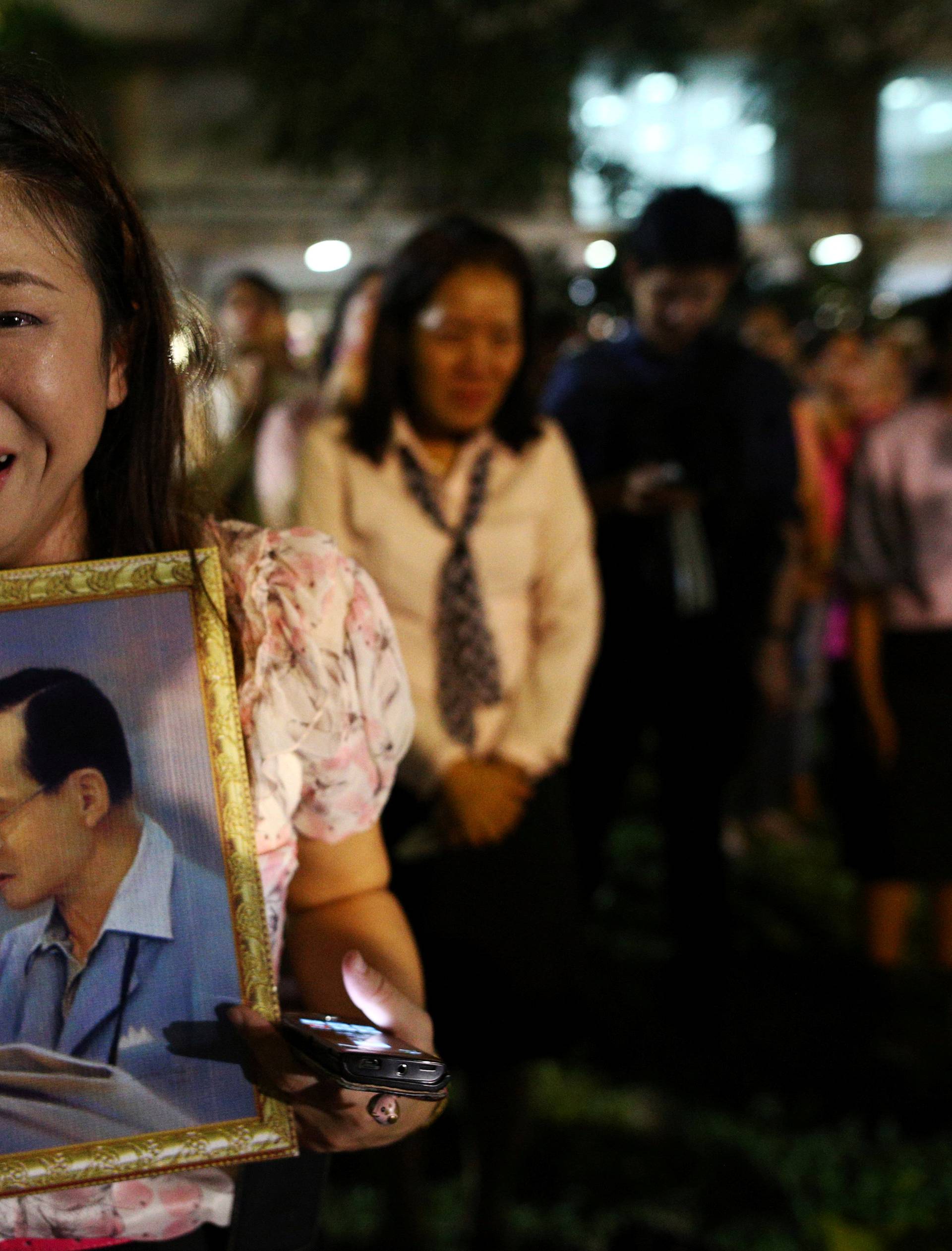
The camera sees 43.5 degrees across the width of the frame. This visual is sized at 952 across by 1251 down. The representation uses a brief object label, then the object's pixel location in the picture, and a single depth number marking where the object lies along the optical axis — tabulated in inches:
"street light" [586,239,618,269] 235.8
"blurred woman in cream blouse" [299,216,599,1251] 77.4
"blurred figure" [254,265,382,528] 122.3
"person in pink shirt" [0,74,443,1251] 32.6
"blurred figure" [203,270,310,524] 137.8
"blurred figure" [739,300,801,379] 206.1
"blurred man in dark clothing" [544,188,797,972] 107.8
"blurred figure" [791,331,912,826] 126.1
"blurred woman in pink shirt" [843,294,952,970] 106.0
